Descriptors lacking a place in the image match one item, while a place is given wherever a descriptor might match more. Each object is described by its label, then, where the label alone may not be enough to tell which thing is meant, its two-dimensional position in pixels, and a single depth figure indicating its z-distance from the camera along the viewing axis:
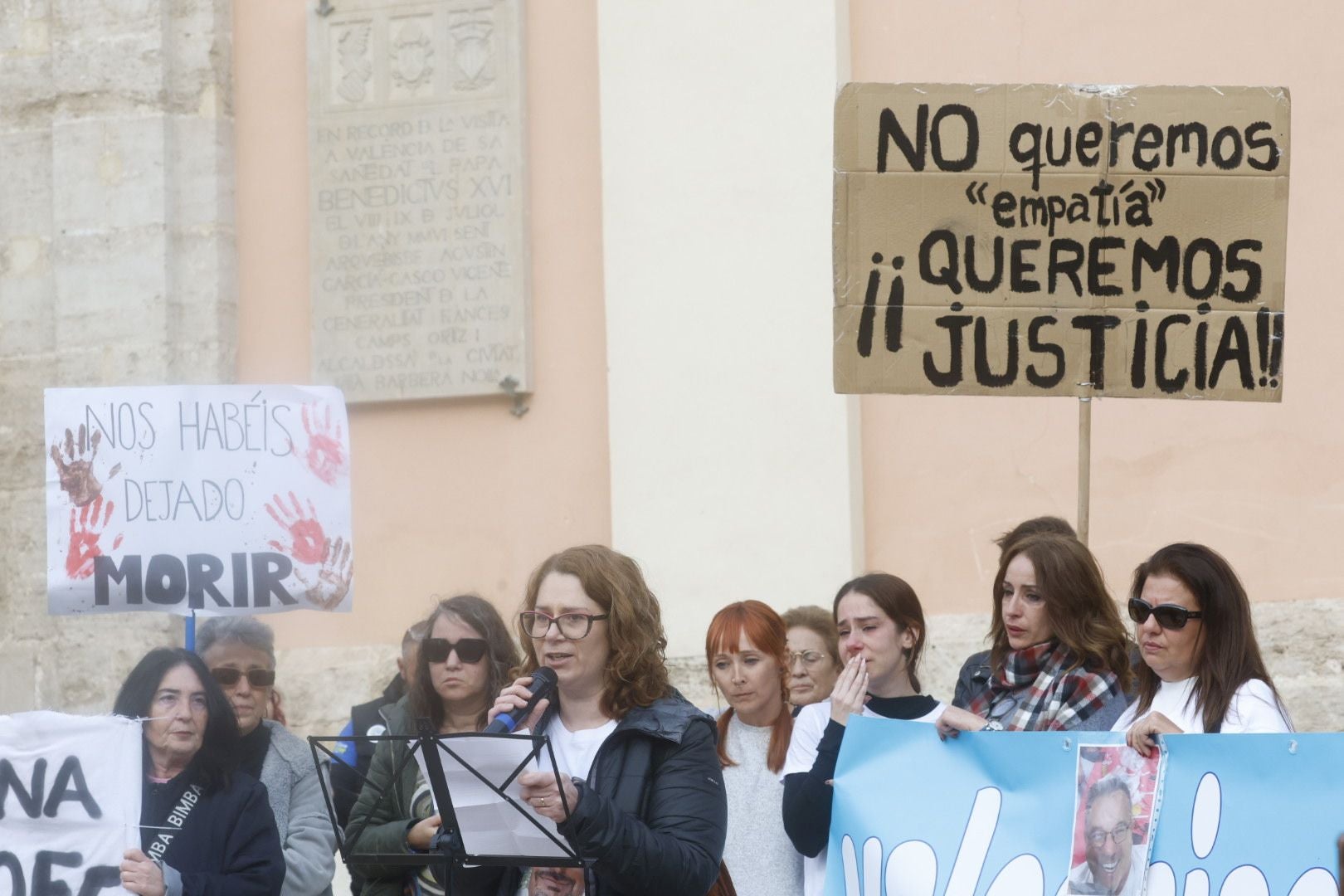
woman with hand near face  9.58
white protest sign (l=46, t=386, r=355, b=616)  11.50
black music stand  7.71
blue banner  8.29
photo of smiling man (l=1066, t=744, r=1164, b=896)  8.42
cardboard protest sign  10.87
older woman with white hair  10.19
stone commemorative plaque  17.26
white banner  9.34
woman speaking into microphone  8.08
